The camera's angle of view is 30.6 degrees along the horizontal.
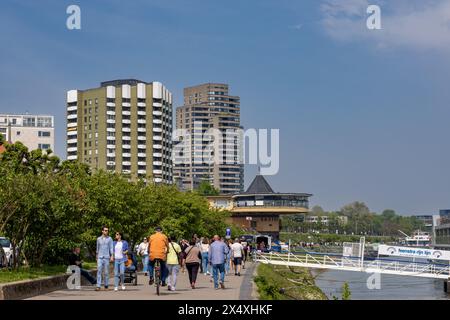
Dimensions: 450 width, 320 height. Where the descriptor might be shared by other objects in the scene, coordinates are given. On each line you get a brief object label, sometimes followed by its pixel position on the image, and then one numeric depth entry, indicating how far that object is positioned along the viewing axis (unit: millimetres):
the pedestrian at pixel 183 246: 35181
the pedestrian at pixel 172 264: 23594
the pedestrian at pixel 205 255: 35438
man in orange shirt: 22625
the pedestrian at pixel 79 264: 25297
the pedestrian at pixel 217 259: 25261
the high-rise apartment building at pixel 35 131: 154500
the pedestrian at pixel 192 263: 25266
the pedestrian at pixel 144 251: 29678
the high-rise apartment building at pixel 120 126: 188500
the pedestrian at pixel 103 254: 23266
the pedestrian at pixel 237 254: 35750
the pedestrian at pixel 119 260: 23844
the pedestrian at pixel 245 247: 52594
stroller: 26344
